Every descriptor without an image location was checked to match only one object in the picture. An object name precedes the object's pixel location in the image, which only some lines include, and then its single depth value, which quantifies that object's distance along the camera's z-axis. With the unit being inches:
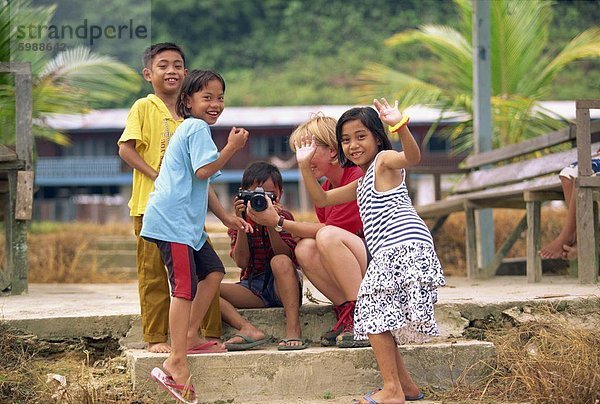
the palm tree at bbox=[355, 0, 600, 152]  466.9
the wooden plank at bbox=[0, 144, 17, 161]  248.1
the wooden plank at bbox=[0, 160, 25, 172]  252.7
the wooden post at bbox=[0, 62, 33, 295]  249.4
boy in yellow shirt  186.7
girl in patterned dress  165.3
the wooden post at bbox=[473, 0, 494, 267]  361.1
